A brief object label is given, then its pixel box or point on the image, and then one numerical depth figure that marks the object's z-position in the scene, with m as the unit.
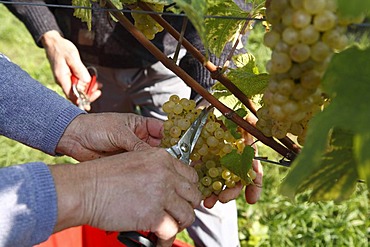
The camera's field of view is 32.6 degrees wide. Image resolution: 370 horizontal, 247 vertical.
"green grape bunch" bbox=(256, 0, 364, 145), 0.65
